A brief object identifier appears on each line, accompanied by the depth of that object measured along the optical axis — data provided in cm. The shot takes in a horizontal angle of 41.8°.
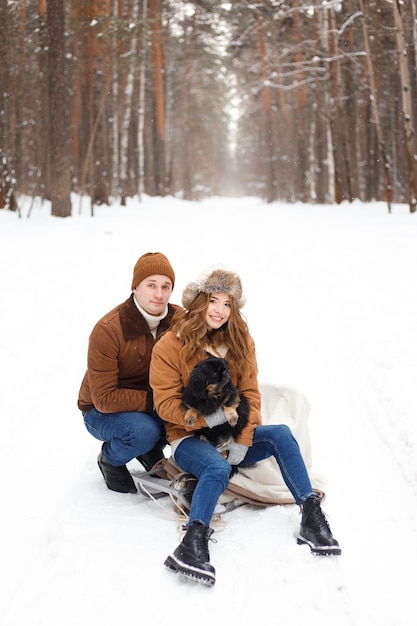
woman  320
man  346
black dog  315
